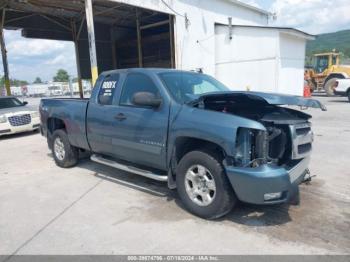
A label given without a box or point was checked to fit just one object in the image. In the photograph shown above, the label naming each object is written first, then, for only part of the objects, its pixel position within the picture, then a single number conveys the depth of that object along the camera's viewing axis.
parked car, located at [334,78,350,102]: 19.78
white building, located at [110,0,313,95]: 17.80
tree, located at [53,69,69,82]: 109.19
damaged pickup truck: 3.69
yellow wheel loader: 25.20
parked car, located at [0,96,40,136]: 11.23
